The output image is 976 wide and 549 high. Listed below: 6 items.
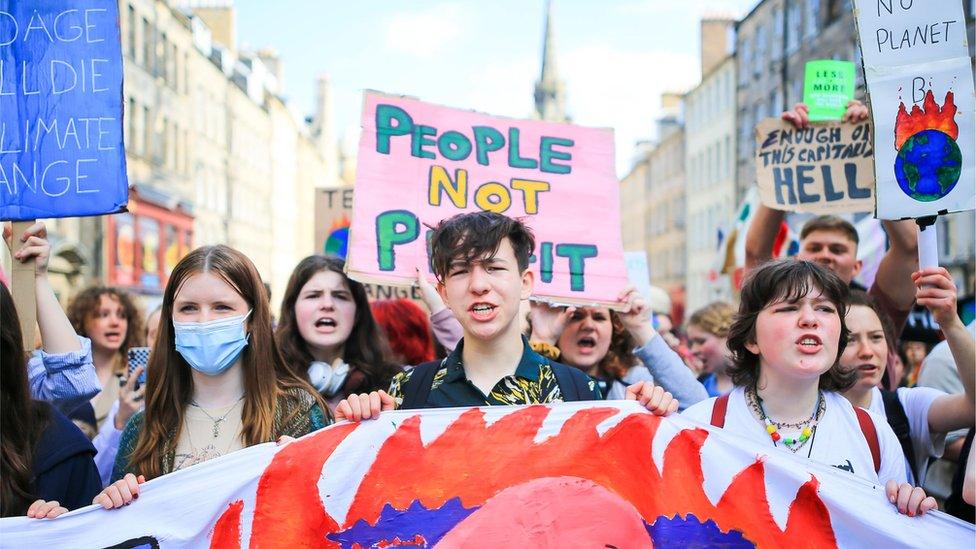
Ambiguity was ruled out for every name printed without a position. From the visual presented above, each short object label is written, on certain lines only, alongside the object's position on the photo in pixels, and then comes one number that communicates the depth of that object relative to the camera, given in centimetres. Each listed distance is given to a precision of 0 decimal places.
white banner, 297
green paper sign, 505
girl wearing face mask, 339
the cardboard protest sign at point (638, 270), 614
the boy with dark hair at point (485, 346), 322
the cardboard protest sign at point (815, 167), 497
